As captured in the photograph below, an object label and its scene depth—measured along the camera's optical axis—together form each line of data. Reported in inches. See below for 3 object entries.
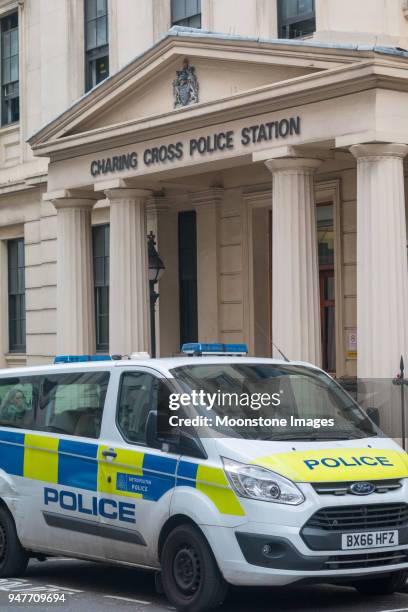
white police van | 346.6
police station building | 663.1
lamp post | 851.4
